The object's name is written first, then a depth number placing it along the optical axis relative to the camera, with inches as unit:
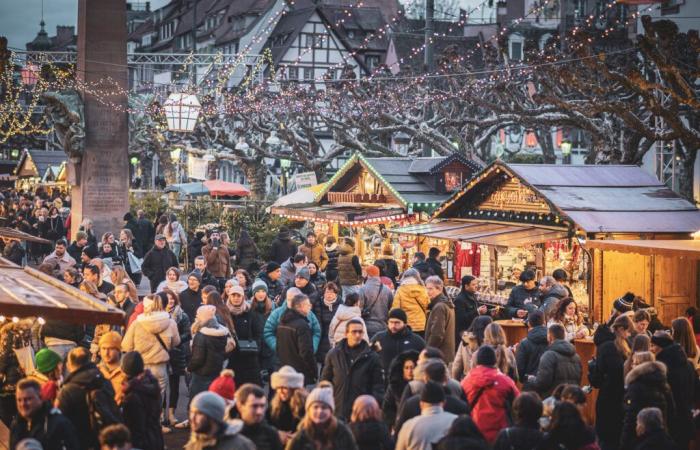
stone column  1111.6
